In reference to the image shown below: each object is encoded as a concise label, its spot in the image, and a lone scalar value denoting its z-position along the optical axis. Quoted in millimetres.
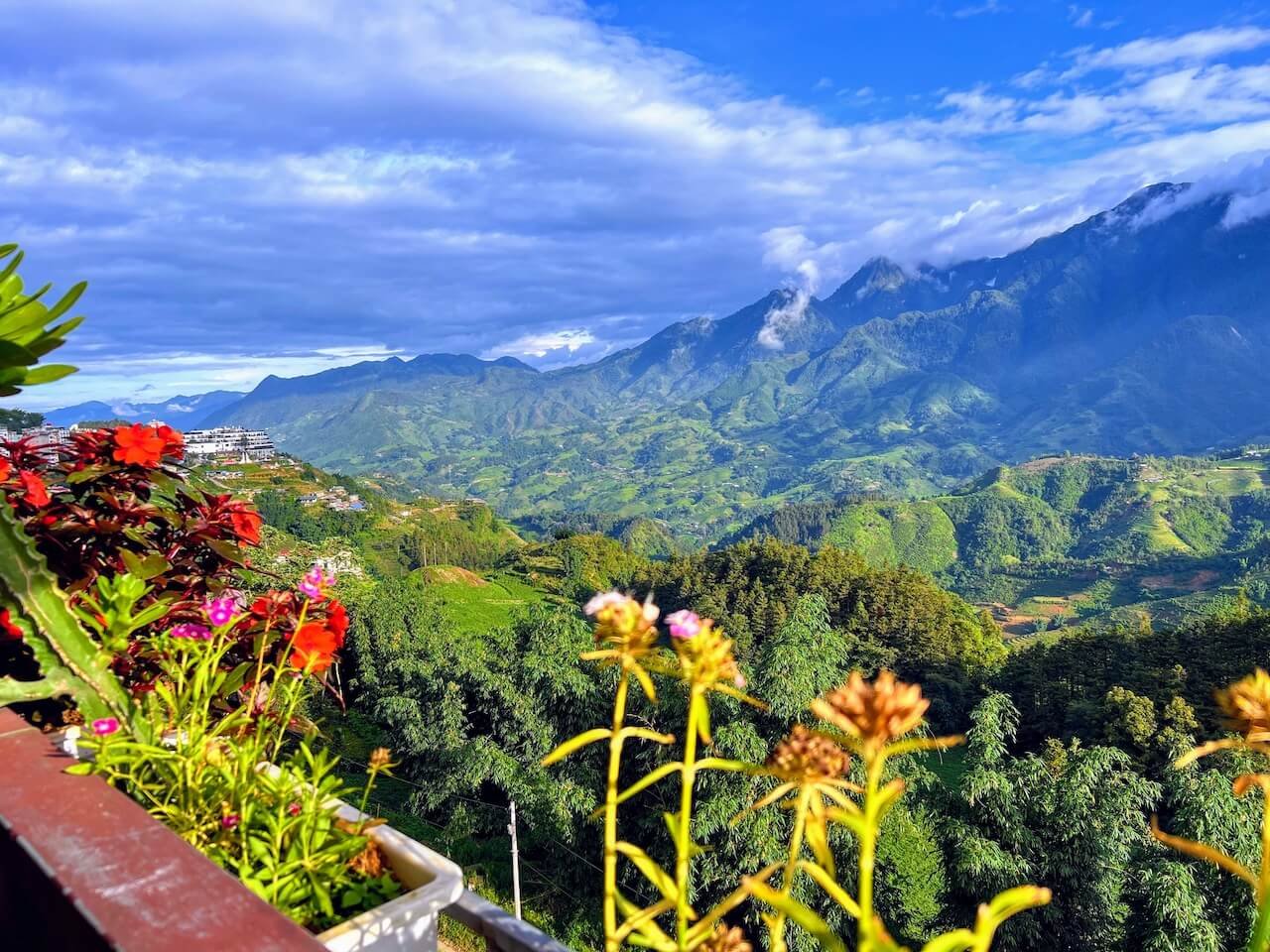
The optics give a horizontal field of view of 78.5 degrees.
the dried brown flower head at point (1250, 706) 696
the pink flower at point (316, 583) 1622
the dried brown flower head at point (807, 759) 792
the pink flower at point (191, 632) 1634
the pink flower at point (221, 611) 1543
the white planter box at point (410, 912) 1080
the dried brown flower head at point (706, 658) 838
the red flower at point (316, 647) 1641
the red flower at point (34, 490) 1873
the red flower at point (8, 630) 1652
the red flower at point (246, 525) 2123
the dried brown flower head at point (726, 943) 864
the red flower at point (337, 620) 1735
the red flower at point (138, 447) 2029
